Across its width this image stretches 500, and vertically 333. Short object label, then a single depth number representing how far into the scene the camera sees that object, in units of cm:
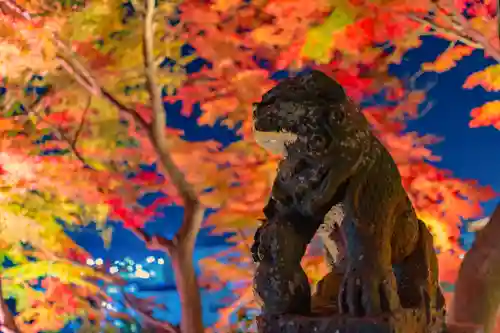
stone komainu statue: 135
